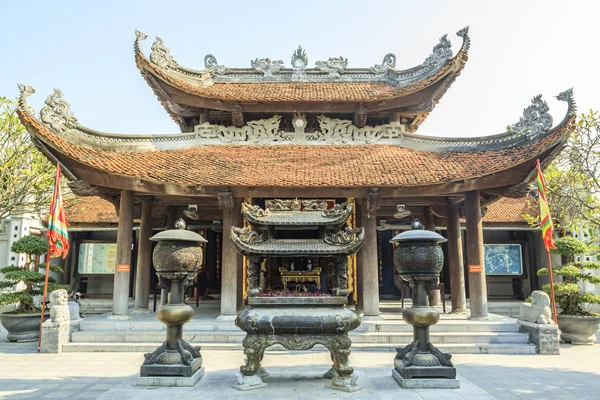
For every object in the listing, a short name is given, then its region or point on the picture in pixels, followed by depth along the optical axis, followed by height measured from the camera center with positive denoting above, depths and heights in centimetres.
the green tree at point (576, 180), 1188 +252
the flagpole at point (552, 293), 910 -71
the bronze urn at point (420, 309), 582 -70
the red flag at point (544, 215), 921 +106
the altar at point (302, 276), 836 -28
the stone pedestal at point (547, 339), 879 -167
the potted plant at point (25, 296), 1009 -82
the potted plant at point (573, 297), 1005 -92
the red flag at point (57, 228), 917 +81
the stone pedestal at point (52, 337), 880 -162
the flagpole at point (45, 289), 917 -58
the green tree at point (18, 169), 1330 +313
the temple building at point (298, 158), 968 +278
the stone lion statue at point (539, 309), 896 -107
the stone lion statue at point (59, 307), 907 -98
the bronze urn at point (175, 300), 593 -57
